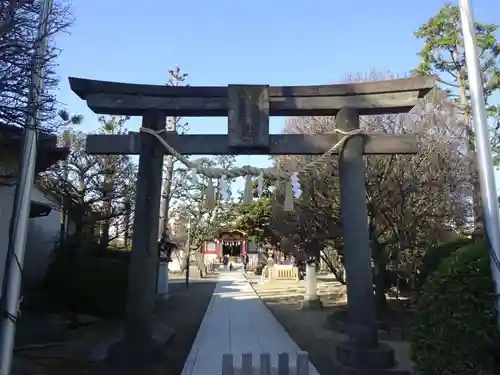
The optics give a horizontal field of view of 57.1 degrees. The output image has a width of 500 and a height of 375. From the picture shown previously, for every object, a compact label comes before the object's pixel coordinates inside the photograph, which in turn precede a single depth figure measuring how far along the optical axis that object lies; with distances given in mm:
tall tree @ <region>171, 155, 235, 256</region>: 24594
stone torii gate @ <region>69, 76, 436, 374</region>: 7238
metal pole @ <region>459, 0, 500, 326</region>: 4930
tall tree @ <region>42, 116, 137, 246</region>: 15180
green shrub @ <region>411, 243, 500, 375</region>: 4230
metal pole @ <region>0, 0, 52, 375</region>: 5285
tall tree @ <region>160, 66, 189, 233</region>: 22391
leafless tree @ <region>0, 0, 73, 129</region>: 5121
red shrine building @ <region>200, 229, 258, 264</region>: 47094
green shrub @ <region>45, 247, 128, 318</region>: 11859
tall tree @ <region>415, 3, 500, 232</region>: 18031
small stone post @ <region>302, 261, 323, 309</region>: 16422
